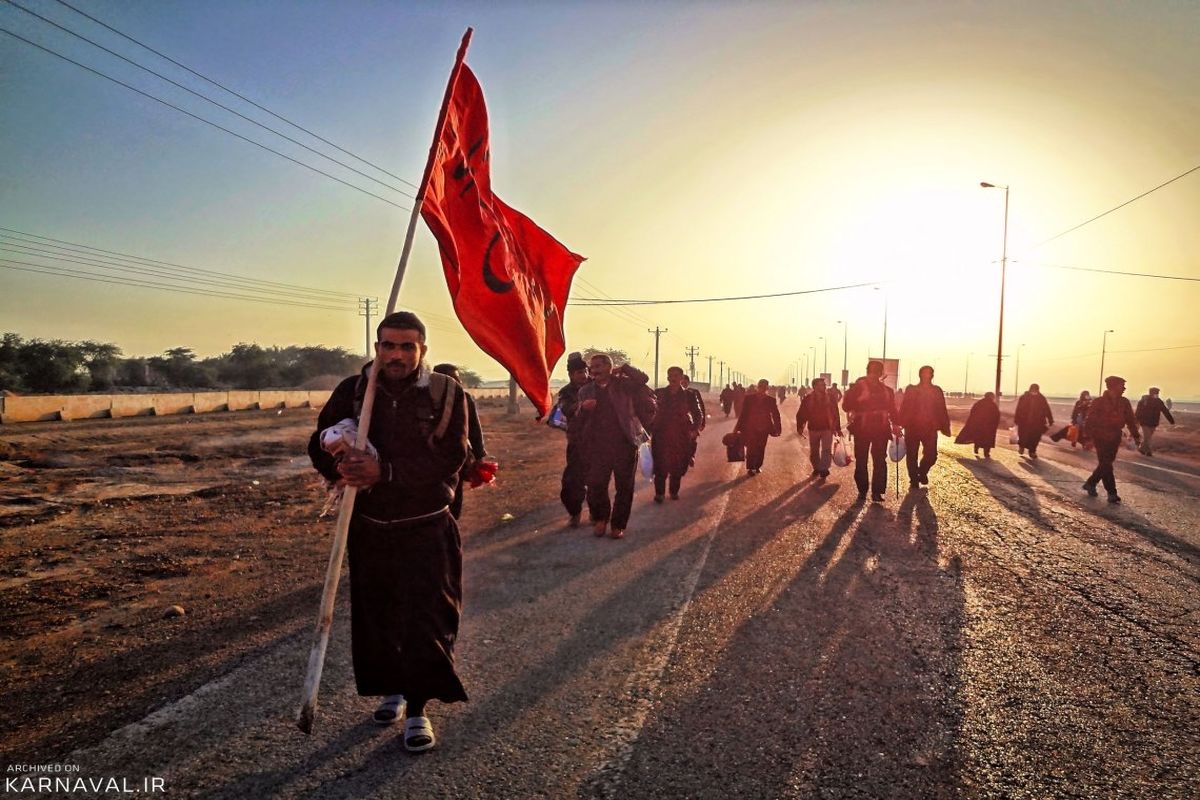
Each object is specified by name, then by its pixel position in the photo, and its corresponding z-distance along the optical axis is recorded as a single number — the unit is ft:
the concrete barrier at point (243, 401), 133.69
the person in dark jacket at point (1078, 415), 62.69
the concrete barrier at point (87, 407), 94.27
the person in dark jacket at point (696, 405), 38.32
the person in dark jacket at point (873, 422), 33.58
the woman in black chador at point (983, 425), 56.85
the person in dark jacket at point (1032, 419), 56.70
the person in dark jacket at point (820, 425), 42.93
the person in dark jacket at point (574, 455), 27.76
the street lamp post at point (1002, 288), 104.58
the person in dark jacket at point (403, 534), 11.07
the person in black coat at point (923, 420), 39.78
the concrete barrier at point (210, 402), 123.34
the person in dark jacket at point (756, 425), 44.93
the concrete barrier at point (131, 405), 104.51
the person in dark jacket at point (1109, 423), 35.37
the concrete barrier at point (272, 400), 142.92
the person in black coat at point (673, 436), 35.35
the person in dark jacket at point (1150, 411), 60.75
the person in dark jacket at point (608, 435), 26.43
